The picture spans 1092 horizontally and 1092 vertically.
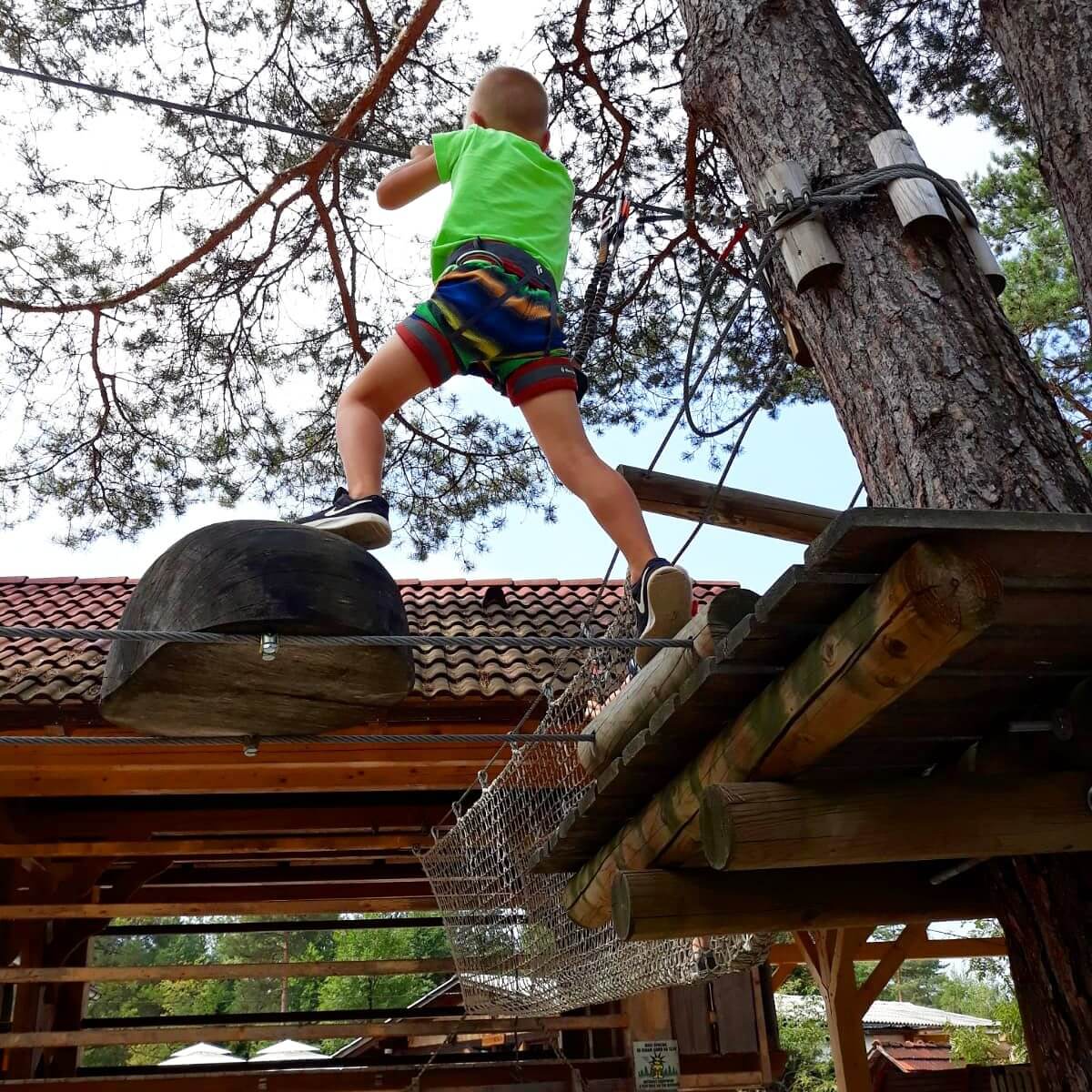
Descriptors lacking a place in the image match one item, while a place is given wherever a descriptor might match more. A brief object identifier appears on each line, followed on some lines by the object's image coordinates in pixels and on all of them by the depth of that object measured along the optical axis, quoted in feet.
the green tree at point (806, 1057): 64.28
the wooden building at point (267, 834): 15.31
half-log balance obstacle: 5.61
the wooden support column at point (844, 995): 19.52
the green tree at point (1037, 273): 27.78
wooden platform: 4.49
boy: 6.82
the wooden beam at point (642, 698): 6.06
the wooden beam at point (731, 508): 10.95
